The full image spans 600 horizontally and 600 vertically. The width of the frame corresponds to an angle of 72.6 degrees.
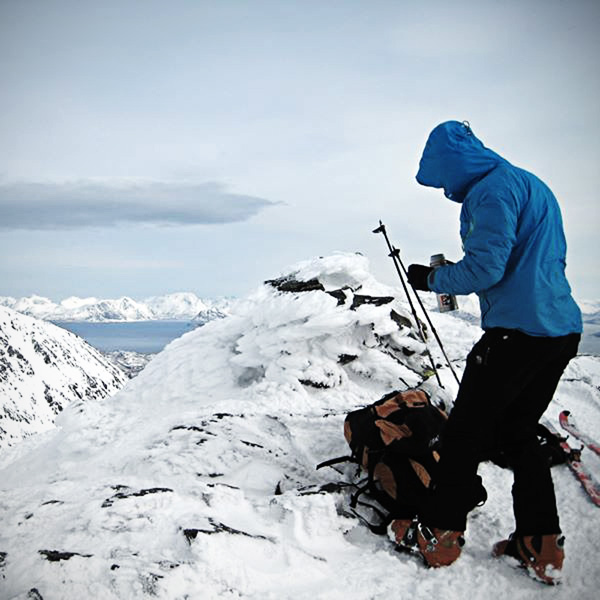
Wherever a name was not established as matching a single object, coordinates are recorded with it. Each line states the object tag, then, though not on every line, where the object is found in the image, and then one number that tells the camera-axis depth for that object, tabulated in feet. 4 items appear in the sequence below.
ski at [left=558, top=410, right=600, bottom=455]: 17.38
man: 10.44
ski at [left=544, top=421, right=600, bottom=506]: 14.30
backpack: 13.32
